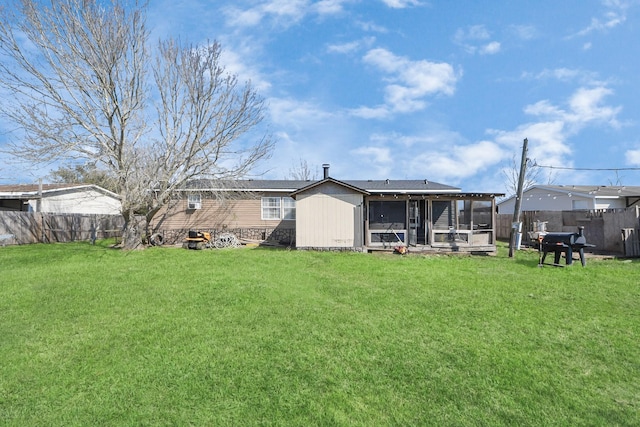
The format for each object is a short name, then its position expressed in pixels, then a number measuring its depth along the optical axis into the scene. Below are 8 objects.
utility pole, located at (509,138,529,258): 13.45
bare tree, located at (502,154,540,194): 38.16
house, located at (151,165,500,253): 15.05
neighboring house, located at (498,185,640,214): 21.30
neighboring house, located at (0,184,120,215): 20.45
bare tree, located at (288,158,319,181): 41.99
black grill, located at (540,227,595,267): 10.70
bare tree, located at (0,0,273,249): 14.20
